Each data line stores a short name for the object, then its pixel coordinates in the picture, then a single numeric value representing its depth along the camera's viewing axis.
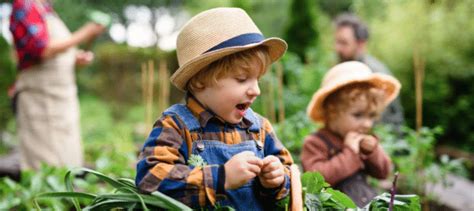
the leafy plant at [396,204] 1.93
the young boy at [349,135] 3.02
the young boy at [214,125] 1.71
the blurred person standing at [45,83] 4.87
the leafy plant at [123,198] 1.63
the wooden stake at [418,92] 3.95
